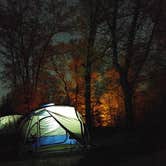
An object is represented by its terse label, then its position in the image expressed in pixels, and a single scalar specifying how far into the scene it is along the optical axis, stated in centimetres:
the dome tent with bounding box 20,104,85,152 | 1475
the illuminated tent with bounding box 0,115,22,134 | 1706
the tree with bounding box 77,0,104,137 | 2325
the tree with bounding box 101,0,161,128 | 2208
